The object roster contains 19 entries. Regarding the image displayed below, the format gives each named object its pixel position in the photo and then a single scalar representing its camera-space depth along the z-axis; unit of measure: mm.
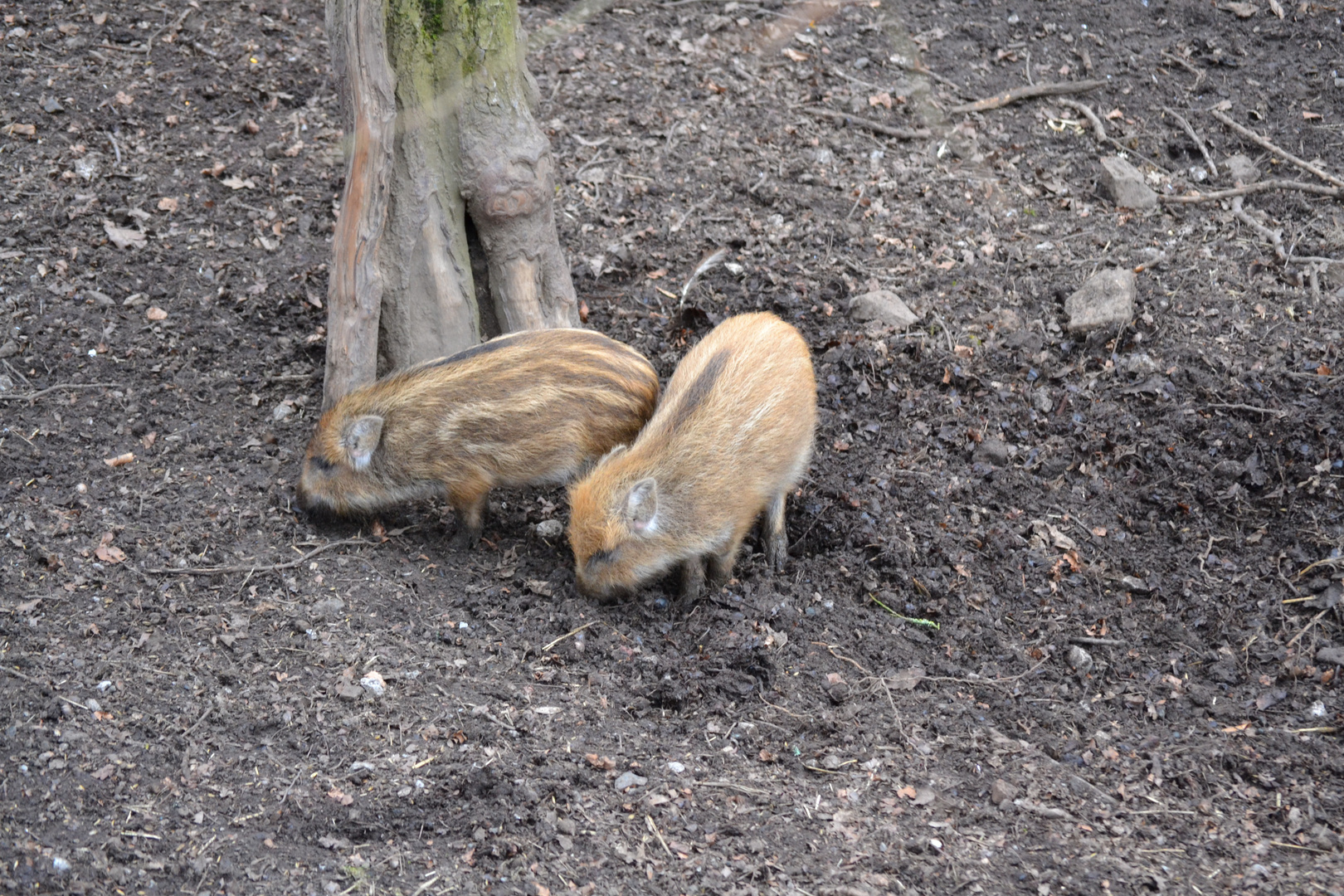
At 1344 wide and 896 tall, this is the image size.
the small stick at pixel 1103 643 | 9180
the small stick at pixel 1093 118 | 14250
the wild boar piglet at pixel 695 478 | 9836
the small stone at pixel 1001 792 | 7488
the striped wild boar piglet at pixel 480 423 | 10375
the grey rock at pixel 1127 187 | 13359
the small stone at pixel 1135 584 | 9617
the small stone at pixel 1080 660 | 8984
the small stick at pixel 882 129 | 14664
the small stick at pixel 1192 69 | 14859
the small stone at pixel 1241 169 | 13594
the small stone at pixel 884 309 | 12078
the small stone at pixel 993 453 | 10812
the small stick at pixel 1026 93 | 14945
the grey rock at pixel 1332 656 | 8531
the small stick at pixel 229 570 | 9129
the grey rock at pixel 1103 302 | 11578
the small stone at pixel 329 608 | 8977
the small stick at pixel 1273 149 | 13242
